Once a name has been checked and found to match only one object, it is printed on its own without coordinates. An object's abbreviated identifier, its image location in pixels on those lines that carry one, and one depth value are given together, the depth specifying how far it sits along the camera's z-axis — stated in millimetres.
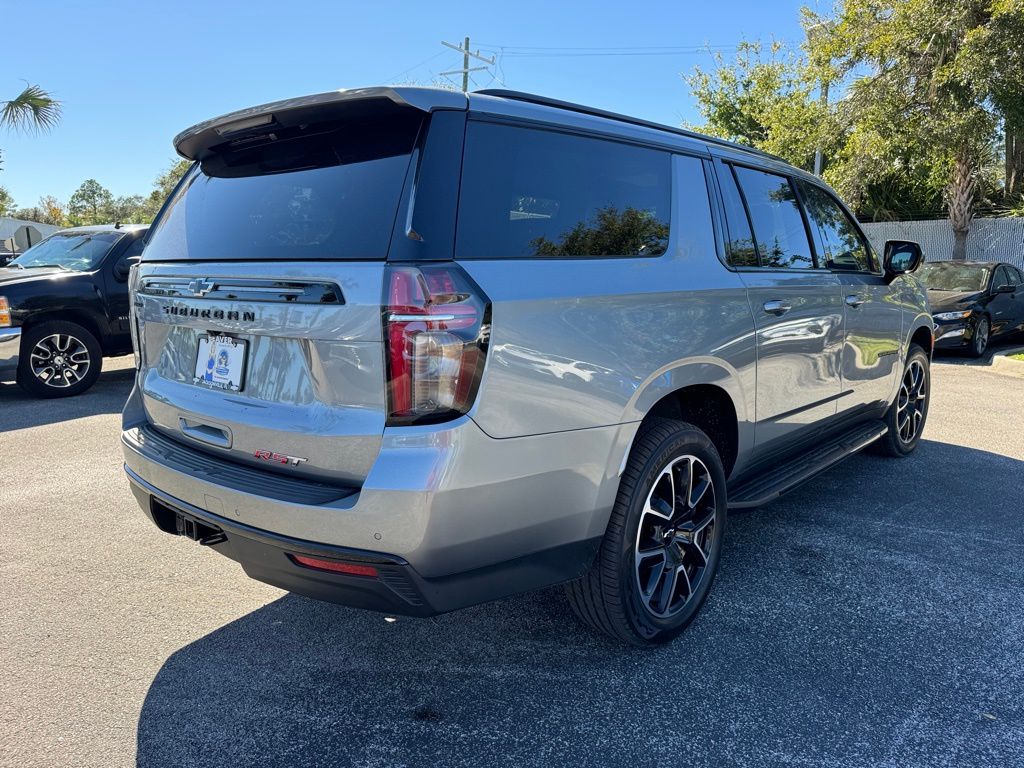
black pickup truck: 7230
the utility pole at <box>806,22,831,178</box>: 16178
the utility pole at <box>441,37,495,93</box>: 28703
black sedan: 11461
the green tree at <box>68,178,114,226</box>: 89500
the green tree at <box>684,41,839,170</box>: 16594
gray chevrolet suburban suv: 2090
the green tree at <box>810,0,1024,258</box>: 12805
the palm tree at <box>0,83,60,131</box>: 13477
